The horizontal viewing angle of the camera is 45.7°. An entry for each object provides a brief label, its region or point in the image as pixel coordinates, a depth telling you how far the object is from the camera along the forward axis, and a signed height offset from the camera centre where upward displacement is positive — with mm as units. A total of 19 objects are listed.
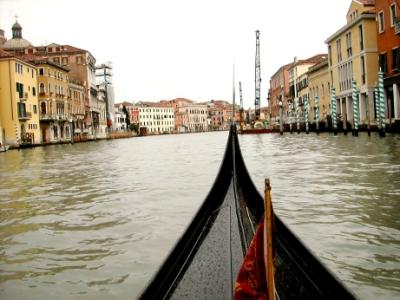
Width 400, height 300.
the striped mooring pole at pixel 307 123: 32775 +640
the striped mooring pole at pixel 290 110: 44656 +2573
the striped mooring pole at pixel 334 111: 25398 +1069
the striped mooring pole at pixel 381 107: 18891 +838
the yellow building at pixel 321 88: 36906 +3634
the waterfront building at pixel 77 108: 54656 +4528
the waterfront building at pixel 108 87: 80000 +9928
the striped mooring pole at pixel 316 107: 30484 +1557
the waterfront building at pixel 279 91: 63006 +6358
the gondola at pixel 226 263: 2172 -695
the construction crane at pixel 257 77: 63906 +7934
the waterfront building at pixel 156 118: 118000 +5861
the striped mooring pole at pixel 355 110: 21708 +898
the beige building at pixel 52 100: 45375 +4674
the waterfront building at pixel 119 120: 88656 +4584
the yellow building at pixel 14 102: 36844 +3803
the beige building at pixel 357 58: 27531 +4423
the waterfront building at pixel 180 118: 126562 +5823
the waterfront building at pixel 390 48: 22469 +3971
